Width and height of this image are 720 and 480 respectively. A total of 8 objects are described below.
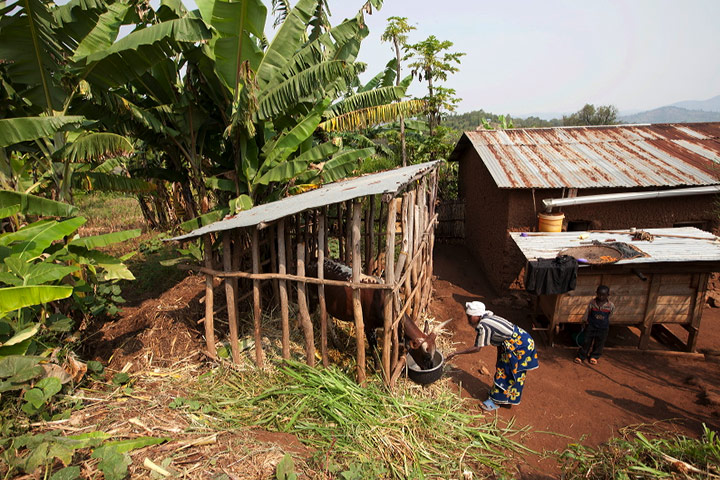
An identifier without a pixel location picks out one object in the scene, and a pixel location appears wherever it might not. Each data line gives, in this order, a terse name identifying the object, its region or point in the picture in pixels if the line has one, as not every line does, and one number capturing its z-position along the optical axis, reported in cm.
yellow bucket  812
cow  504
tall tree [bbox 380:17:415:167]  1484
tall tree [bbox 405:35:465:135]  1625
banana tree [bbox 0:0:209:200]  431
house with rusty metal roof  824
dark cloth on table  607
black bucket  502
